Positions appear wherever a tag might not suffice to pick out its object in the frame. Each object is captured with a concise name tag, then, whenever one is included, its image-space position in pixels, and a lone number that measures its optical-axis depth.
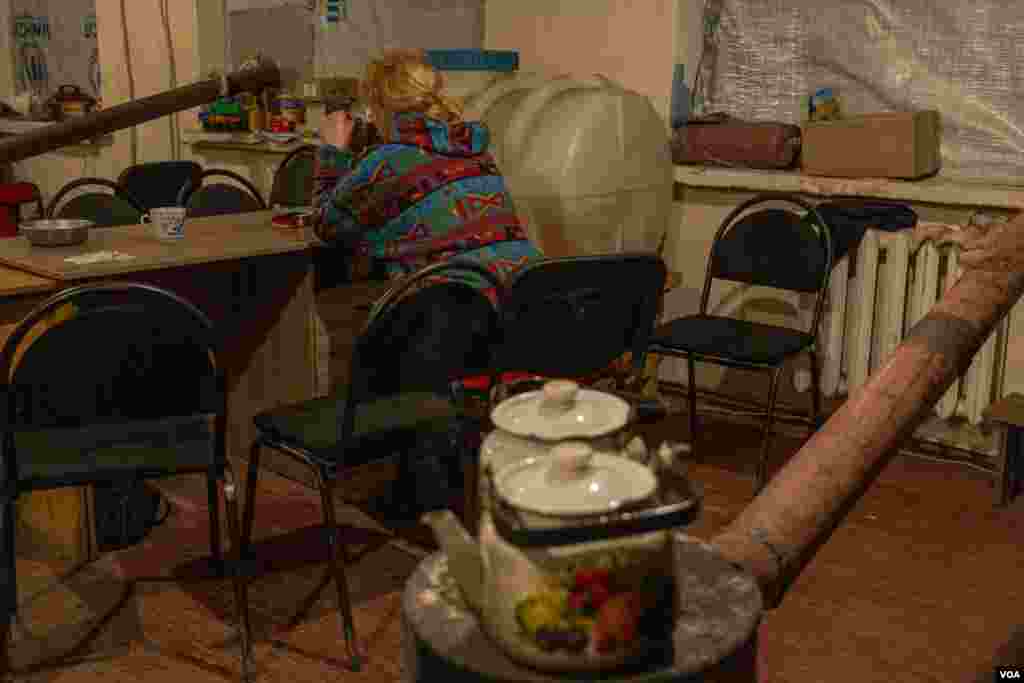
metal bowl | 2.66
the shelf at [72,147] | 5.63
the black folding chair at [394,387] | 2.10
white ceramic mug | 2.74
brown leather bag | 3.58
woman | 2.63
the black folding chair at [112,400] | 1.93
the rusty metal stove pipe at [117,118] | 2.75
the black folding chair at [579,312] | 2.24
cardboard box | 3.28
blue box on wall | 3.78
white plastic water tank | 3.39
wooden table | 2.44
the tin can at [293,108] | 4.68
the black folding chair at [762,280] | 3.03
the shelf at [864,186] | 3.19
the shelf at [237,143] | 4.62
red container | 4.06
